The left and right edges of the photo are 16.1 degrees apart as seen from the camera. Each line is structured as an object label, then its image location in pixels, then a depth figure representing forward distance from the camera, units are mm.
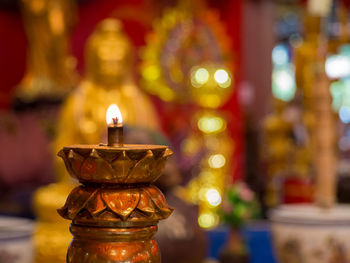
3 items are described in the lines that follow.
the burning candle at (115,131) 1199
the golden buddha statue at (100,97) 4325
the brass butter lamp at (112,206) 1166
